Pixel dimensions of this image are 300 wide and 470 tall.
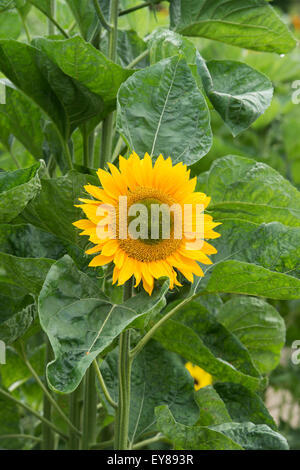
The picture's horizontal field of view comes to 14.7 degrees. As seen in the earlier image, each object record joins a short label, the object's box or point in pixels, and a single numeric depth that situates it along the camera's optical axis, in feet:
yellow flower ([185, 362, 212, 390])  6.13
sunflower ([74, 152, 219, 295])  4.05
